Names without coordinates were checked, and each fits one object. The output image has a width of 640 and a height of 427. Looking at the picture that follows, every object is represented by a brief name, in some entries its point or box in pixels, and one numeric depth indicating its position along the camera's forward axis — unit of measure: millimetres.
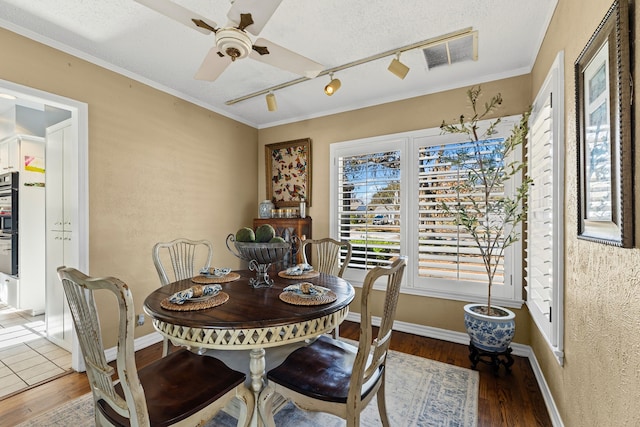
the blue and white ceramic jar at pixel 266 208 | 4070
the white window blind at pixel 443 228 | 2842
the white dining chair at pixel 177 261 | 2191
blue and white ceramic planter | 2303
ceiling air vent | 2242
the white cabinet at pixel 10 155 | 3760
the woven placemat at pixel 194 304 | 1396
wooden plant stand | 2360
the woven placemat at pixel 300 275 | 2131
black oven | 3736
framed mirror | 951
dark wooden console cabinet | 3736
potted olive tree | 2338
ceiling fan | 1411
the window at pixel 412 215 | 2859
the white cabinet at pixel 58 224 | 2762
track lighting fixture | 2197
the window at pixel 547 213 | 1703
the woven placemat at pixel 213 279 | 1983
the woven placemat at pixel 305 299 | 1482
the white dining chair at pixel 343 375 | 1263
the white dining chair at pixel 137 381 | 1043
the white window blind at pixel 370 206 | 3322
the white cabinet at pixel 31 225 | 3736
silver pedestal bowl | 1654
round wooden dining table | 1252
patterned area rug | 1826
